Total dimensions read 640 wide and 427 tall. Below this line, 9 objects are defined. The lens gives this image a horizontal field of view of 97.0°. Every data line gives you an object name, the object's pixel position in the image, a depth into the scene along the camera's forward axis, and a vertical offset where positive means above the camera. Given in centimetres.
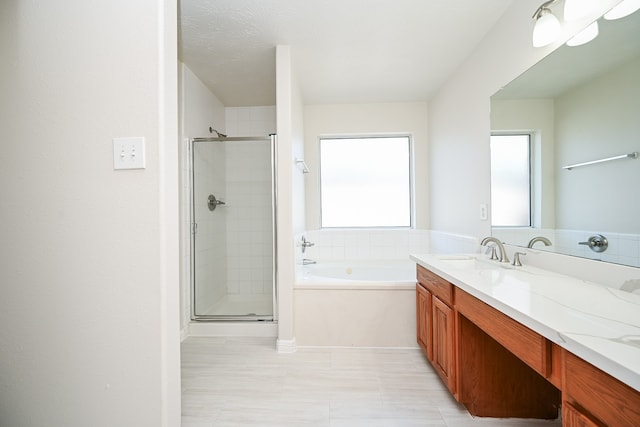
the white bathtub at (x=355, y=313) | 229 -83
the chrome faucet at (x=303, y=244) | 285 -32
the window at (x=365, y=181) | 360 +40
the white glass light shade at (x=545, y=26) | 143 +95
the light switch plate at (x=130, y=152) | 112 +24
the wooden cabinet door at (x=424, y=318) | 192 -76
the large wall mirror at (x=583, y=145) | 113 +31
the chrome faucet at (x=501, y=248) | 177 -23
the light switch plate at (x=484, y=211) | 214 +0
